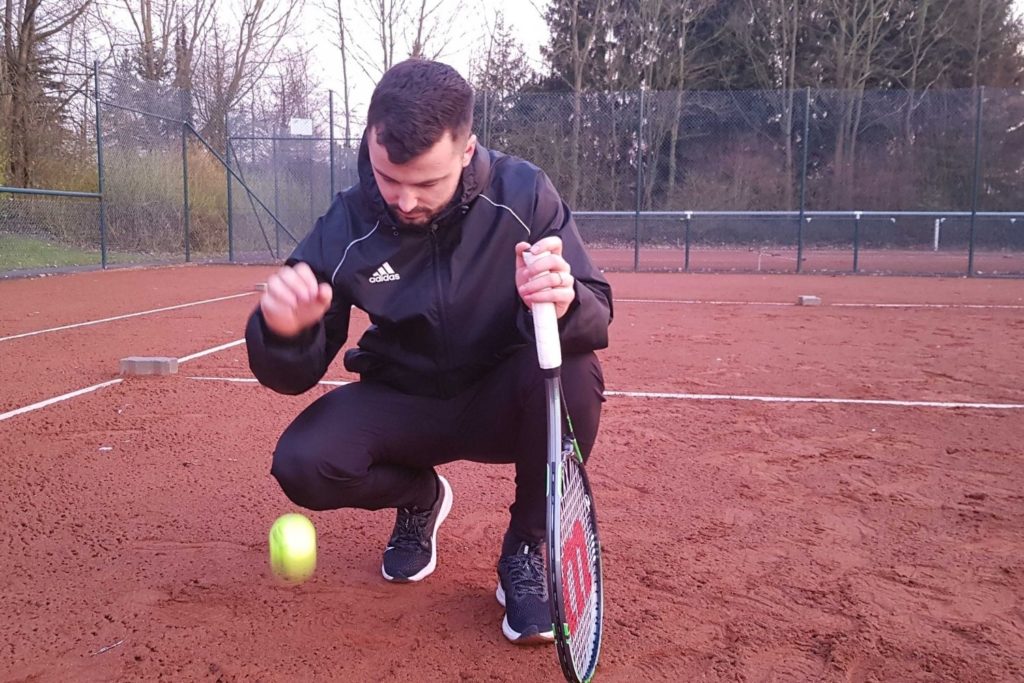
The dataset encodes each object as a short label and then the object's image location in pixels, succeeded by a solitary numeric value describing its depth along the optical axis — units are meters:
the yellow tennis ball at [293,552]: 2.55
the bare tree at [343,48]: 22.98
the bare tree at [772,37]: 25.34
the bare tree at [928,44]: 24.77
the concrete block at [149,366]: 5.28
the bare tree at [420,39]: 22.17
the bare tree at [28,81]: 16.41
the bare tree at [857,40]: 24.27
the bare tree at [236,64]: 23.77
